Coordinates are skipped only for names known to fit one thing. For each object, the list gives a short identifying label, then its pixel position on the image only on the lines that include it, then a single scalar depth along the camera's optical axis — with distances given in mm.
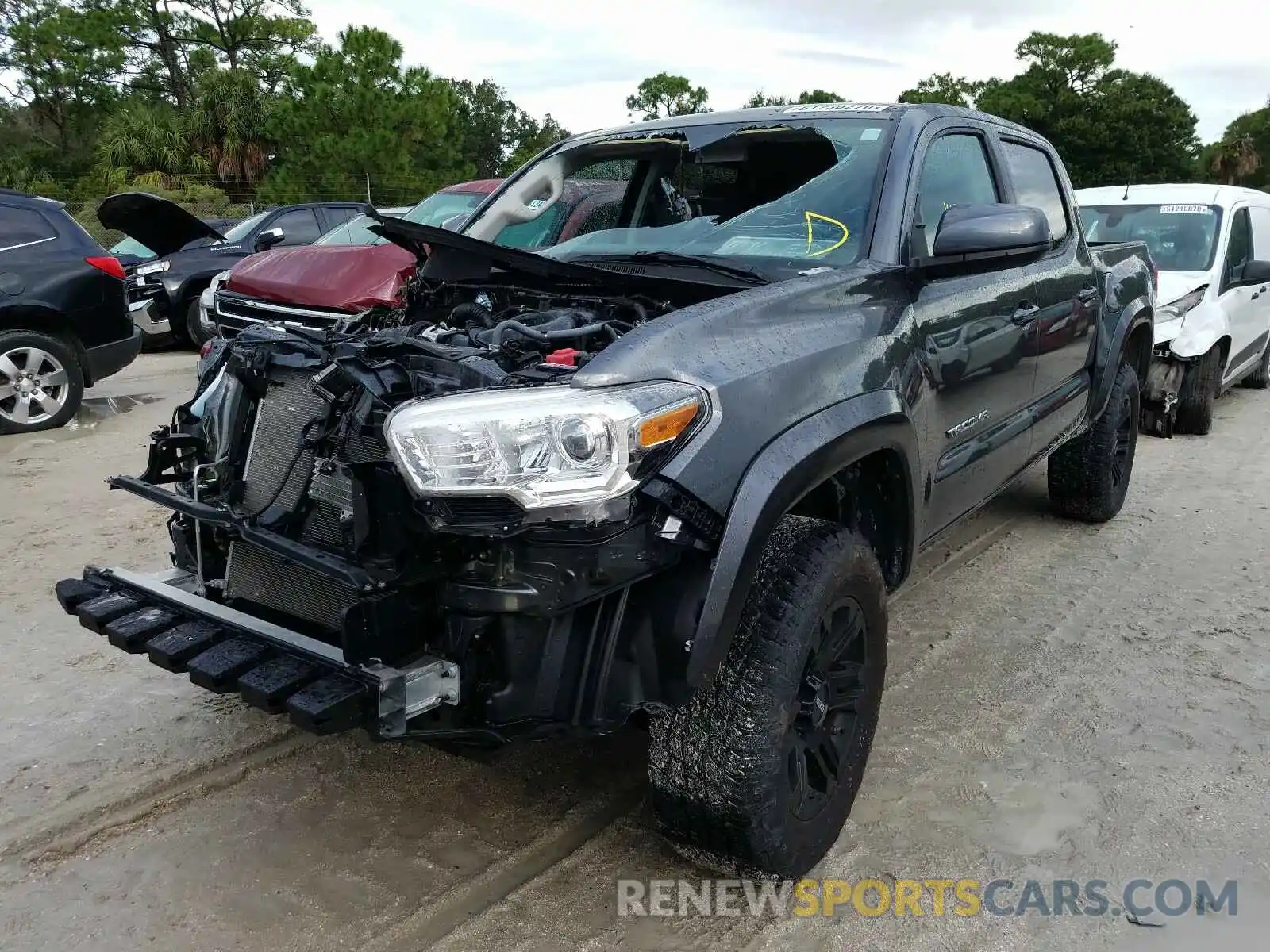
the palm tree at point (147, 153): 30783
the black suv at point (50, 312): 7488
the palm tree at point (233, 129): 31953
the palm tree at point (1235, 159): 47781
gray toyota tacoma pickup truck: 2076
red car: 7113
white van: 7414
